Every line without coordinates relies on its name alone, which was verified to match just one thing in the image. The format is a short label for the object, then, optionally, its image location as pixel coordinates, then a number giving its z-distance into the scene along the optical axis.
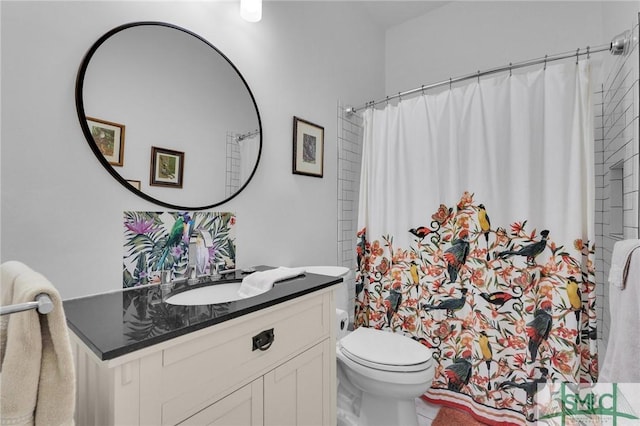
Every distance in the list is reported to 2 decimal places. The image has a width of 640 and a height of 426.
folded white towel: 1.10
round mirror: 1.04
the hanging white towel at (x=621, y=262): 0.95
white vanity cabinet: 0.66
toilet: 1.36
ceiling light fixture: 1.34
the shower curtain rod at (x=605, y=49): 1.36
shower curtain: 1.47
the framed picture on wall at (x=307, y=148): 1.75
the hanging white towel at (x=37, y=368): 0.48
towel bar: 0.43
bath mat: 1.64
